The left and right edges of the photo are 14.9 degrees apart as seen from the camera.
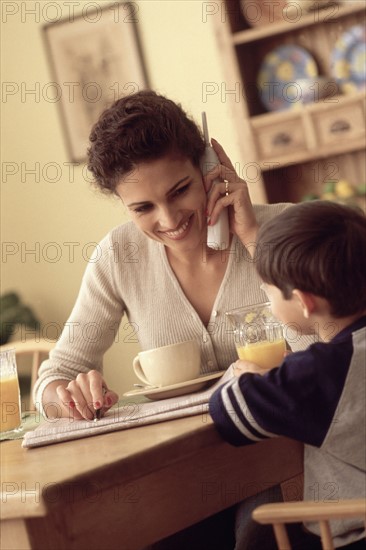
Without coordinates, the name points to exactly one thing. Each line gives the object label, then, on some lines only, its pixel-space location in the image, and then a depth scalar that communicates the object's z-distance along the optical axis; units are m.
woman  2.19
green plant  3.80
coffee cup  2.00
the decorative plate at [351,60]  3.37
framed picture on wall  3.72
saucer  1.97
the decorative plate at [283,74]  3.45
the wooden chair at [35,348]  2.66
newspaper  1.85
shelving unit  3.32
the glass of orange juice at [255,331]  1.94
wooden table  1.60
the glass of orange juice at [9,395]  2.06
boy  1.72
